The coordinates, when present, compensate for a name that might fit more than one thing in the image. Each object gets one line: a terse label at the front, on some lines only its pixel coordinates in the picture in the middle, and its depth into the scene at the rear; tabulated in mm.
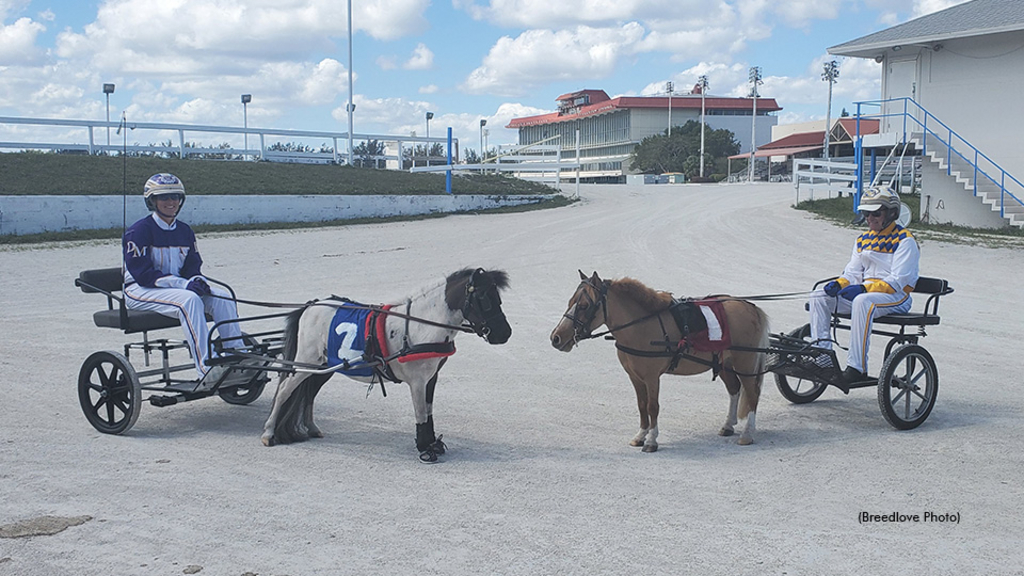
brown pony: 6289
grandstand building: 94750
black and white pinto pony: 5996
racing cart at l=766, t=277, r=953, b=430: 6746
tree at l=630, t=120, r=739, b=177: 79750
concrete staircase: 21828
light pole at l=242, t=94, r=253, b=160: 37719
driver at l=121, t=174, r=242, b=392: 6848
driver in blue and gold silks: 6926
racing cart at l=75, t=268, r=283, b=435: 6750
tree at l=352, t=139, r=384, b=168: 37591
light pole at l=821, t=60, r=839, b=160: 81625
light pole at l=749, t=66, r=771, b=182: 88375
